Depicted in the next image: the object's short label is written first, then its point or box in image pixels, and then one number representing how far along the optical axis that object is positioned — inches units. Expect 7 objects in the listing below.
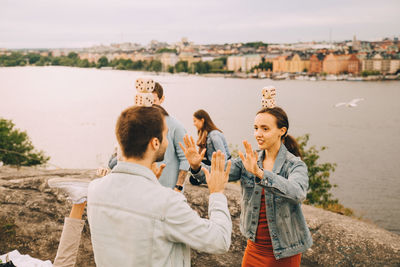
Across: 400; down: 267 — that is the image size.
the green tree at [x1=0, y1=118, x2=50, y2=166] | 562.8
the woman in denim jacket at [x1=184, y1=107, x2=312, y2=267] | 88.5
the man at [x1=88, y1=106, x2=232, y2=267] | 53.9
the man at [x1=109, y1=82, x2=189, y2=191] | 128.9
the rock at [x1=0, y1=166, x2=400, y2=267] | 149.7
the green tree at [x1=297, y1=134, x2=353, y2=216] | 391.9
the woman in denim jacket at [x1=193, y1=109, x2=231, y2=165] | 192.9
